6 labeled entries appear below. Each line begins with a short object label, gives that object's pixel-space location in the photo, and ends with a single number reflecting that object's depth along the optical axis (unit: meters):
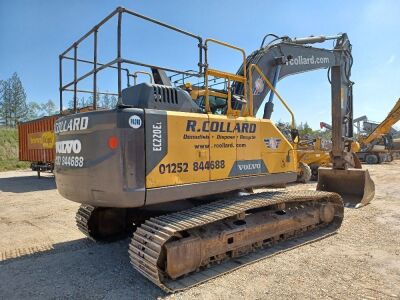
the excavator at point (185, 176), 3.84
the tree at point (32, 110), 64.06
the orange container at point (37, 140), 17.16
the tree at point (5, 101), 59.28
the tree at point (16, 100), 59.84
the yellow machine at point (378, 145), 23.19
